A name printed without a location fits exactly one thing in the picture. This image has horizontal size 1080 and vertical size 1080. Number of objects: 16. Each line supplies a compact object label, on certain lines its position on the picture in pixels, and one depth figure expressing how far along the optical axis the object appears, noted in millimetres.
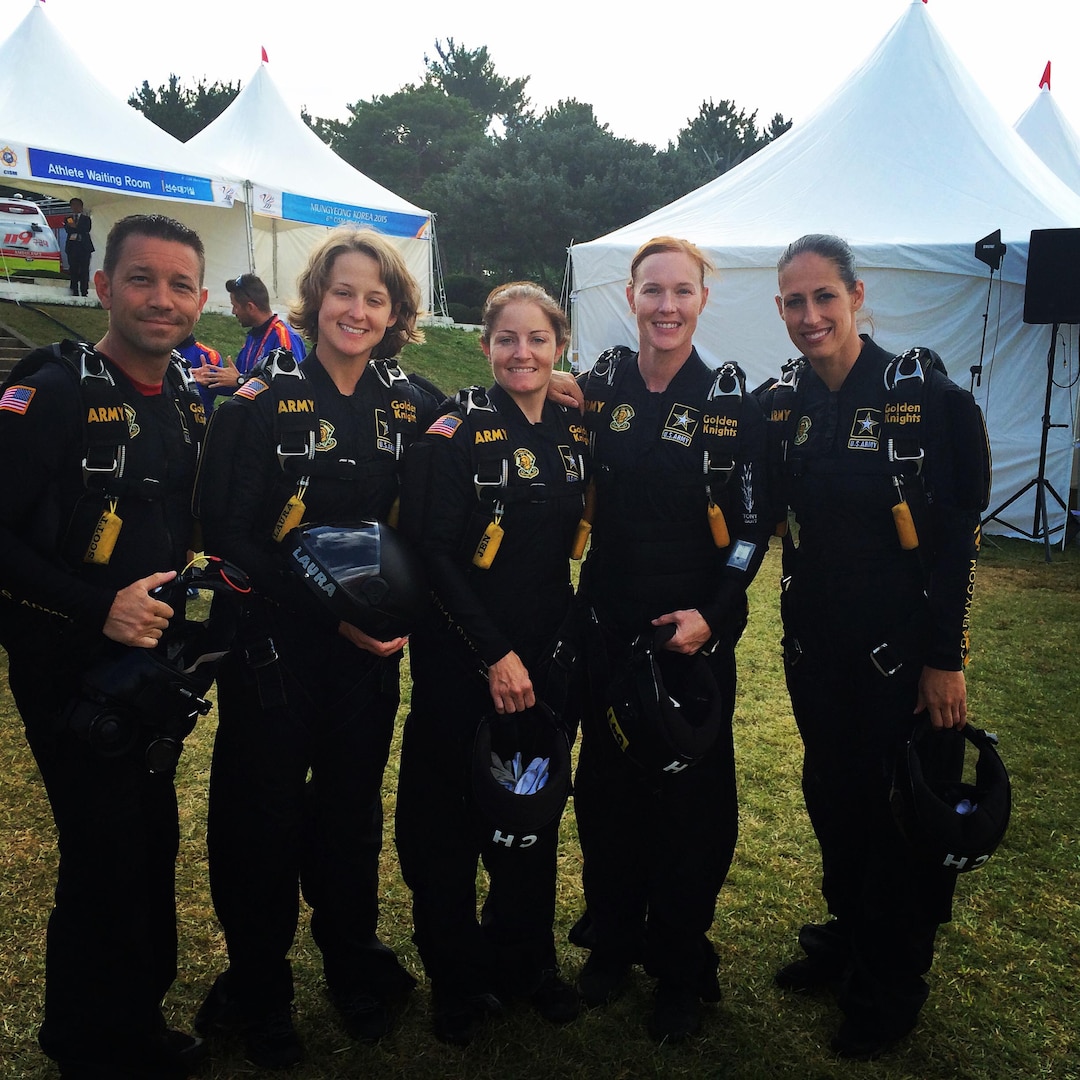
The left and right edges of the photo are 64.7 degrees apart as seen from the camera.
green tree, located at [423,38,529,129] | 55781
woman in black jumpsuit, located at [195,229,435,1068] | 2297
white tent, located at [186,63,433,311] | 18734
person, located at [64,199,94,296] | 15305
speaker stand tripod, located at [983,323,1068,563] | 8742
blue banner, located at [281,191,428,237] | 18141
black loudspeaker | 8438
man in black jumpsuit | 2045
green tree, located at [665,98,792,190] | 45875
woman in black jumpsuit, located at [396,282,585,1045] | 2412
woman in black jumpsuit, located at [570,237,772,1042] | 2541
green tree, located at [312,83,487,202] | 46125
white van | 15266
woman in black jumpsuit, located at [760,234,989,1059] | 2457
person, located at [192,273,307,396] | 6594
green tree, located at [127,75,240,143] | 39344
